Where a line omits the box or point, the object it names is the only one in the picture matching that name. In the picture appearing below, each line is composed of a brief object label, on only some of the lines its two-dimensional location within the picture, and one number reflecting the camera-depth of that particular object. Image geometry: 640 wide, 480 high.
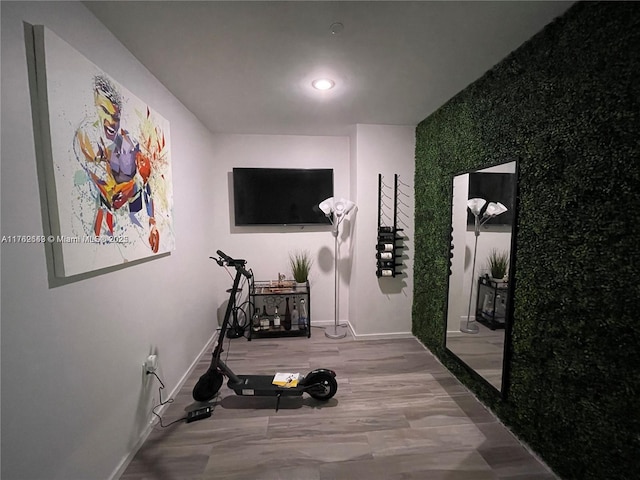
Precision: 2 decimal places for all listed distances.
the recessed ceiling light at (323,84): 1.93
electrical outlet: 1.68
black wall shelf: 2.90
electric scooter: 1.97
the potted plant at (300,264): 3.21
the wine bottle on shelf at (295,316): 3.36
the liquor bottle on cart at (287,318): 3.23
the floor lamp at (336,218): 3.02
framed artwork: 1.03
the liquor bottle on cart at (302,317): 3.33
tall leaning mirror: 1.69
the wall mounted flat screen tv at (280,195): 3.18
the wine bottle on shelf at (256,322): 3.14
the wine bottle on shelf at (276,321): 3.16
